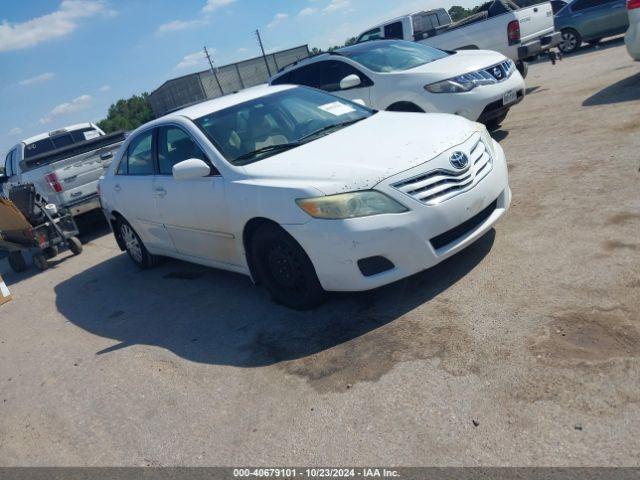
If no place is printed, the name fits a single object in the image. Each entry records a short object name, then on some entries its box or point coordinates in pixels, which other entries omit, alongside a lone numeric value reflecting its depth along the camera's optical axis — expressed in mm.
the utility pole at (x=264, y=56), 53162
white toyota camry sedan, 3797
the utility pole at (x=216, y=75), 50194
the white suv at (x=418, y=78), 7578
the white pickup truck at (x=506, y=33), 11172
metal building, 51375
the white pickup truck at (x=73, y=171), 9461
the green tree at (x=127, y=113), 89644
